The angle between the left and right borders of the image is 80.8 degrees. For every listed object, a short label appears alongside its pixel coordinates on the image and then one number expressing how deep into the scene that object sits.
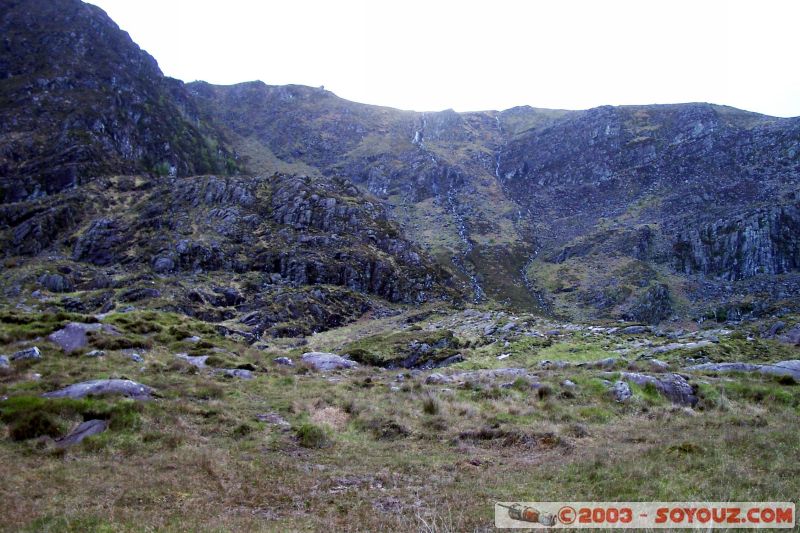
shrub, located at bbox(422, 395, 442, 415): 19.40
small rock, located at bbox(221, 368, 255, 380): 24.99
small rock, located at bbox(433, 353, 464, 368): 34.81
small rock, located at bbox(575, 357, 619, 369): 27.62
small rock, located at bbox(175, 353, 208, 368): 26.11
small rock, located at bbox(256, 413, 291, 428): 17.72
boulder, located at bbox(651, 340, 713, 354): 30.63
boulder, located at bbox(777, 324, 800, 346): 34.46
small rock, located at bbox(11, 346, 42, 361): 21.60
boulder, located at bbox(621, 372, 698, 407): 20.44
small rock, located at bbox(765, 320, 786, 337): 37.88
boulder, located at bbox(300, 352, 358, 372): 31.19
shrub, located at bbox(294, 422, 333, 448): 15.41
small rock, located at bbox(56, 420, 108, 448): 13.75
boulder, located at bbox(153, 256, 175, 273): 56.31
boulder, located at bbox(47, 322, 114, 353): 25.11
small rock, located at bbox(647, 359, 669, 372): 25.14
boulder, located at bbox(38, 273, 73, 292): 50.38
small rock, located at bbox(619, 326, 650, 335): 39.06
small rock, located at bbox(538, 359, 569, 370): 28.89
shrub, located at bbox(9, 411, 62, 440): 13.73
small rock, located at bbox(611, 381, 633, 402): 20.45
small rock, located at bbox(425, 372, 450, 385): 26.31
